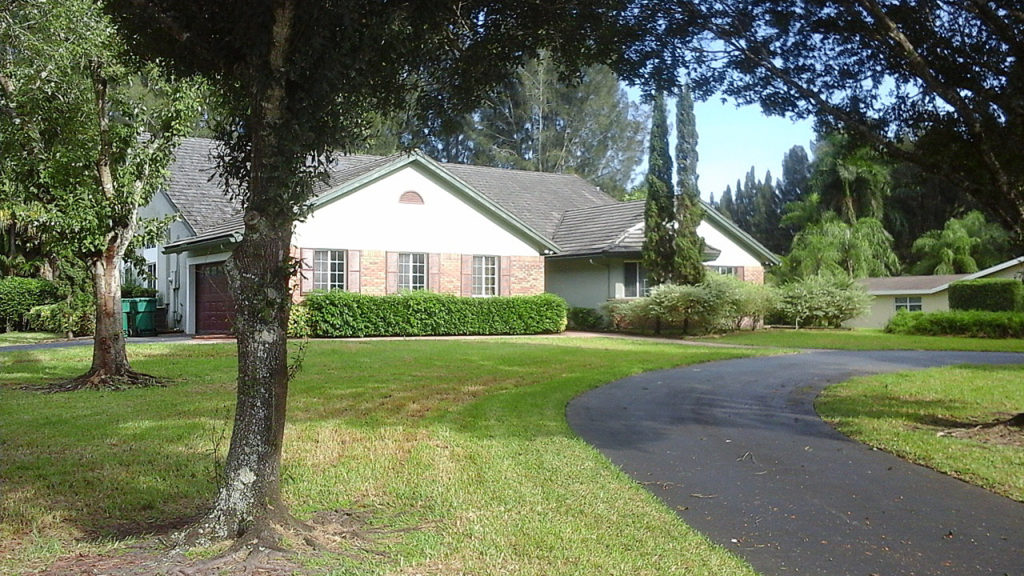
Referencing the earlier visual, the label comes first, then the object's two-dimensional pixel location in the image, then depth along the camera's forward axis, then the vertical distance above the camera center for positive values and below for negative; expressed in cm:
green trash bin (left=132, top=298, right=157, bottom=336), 2598 -5
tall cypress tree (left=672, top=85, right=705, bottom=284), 2719 +353
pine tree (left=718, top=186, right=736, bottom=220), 6731 +828
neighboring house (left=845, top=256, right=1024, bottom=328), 3716 +67
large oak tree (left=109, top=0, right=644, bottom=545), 512 +128
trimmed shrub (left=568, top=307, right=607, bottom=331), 2894 -27
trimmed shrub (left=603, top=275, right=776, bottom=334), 2567 +14
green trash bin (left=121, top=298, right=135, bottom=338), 2577 +2
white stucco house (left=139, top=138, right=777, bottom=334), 2417 +218
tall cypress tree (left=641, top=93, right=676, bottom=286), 2750 +310
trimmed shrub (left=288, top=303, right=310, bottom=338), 2162 -18
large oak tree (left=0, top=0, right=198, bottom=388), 1161 +252
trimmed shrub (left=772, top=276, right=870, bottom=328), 3016 +28
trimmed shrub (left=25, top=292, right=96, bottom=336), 2317 +0
